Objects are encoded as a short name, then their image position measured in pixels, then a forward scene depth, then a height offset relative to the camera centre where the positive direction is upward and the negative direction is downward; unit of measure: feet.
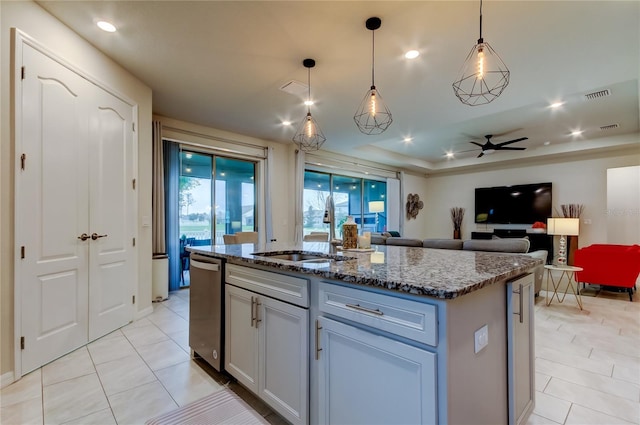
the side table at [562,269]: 12.82 -2.53
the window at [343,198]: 22.72 +1.30
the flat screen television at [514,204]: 23.22 +0.78
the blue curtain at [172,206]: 15.02 +0.41
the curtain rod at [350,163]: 21.71 +4.12
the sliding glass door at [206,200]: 15.60 +0.82
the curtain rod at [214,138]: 15.35 +4.41
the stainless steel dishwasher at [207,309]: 6.89 -2.42
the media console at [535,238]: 22.47 -1.99
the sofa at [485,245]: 11.49 -1.38
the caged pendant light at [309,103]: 9.72 +5.04
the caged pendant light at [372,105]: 7.80 +5.01
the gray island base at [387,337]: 3.35 -1.79
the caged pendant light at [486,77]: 9.35 +5.00
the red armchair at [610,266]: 13.75 -2.63
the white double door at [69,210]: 7.20 +0.13
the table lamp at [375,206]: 21.09 +0.53
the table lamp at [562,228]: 14.30 -0.79
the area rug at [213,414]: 4.51 -3.33
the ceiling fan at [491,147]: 18.37 +4.18
